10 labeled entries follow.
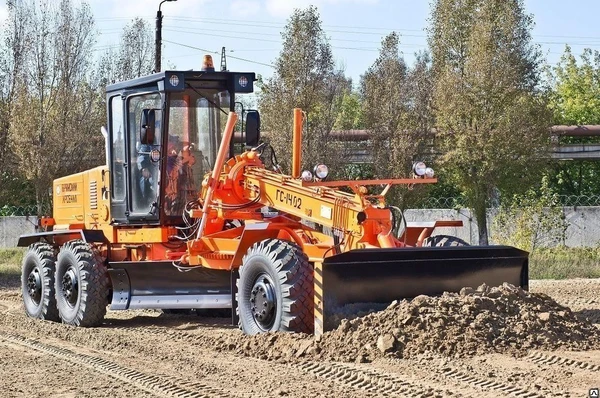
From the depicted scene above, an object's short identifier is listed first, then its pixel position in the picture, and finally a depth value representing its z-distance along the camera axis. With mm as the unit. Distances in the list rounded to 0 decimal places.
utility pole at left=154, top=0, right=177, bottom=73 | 31281
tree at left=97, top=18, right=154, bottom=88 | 35656
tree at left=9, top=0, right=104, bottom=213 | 29859
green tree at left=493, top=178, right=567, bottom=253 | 24625
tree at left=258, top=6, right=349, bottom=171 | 26719
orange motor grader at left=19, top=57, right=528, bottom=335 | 10844
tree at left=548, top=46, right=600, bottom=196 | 42500
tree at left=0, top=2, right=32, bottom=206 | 29816
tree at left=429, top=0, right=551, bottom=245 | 27672
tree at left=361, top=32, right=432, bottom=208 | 28188
